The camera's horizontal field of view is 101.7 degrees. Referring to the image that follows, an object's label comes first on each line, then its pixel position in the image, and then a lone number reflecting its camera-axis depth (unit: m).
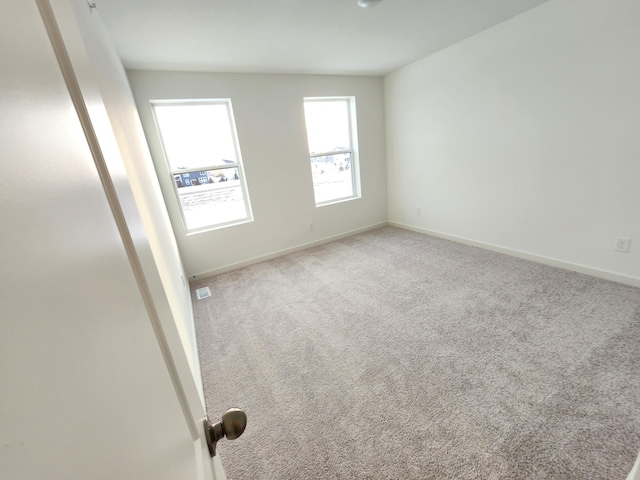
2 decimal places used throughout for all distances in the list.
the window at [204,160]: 2.91
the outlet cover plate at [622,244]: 2.16
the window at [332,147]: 3.70
